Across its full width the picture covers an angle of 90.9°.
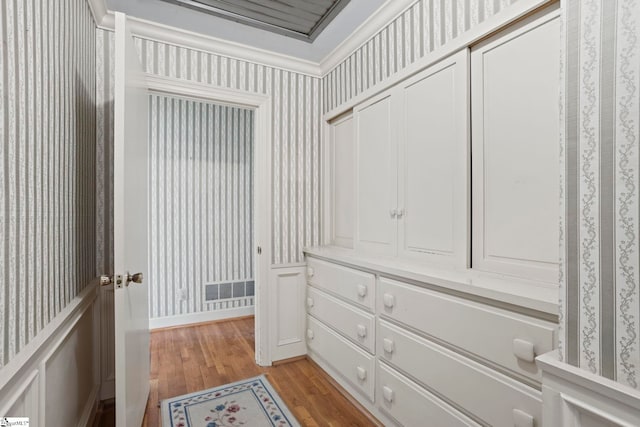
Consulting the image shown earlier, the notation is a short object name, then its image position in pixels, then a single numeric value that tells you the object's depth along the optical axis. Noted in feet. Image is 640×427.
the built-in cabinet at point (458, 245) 3.79
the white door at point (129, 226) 4.55
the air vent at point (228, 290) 11.74
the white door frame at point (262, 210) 8.30
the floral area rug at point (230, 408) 6.02
